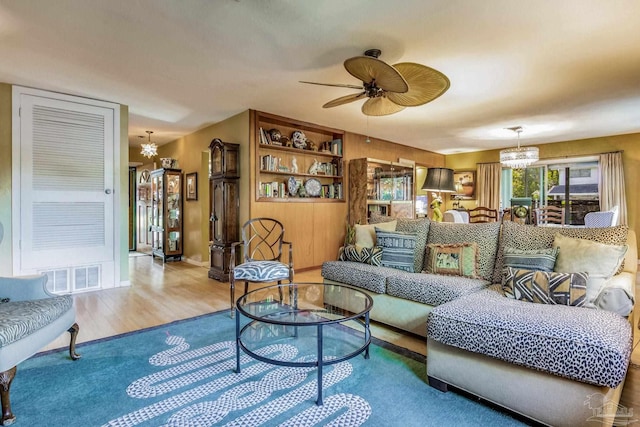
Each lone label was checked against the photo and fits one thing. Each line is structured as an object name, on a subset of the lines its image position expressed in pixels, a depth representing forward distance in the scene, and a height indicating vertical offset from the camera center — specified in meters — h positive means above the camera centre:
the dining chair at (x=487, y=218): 5.58 -0.18
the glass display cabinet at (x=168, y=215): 6.34 -0.17
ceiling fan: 2.29 +0.96
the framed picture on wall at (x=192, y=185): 6.01 +0.39
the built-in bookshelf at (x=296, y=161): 4.79 +0.74
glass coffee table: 1.87 -0.77
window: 6.71 +0.49
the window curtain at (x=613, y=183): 6.09 +0.48
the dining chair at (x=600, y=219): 4.21 -0.14
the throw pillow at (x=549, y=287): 1.95 -0.48
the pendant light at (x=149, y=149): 5.90 +1.03
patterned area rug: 1.59 -1.01
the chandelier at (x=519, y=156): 5.29 +0.84
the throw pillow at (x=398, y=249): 3.02 -0.39
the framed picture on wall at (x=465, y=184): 8.17 +0.58
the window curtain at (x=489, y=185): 7.70 +0.54
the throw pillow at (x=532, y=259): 2.23 -0.35
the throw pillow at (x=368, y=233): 3.32 -0.26
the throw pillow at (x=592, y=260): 1.97 -0.33
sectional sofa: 1.41 -0.60
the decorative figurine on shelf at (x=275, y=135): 4.86 +1.06
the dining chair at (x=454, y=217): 5.01 -0.15
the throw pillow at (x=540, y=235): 2.27 -0.20
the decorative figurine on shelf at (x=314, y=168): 5.40 +0.64
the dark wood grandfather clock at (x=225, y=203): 4.62 +0.05
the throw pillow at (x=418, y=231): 3.06 -0.23
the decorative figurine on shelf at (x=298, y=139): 5.17 +1.06
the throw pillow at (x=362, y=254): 3.14 -0.46
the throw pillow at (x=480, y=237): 2.72 -0.26
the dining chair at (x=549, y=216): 4.86 -0.12
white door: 3.71 +0.19
